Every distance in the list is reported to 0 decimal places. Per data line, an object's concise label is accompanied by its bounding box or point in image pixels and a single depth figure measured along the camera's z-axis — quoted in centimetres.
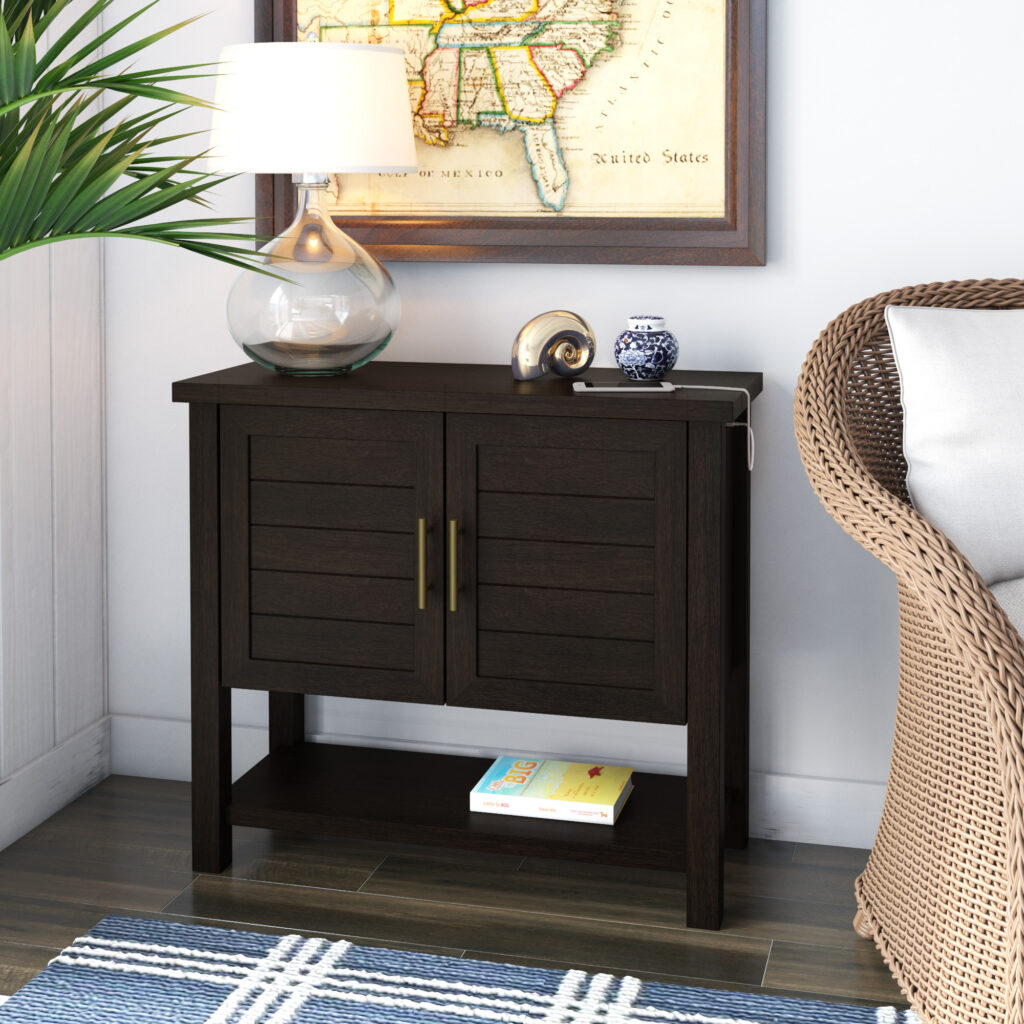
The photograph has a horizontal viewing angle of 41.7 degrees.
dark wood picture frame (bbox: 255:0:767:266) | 226
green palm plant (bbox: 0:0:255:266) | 157
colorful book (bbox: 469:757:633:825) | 221
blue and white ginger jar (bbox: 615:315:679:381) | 216
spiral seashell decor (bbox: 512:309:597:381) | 216
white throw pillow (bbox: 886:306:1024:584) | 180
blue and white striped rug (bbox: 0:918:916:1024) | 183
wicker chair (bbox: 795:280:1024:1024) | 151
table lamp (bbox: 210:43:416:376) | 210
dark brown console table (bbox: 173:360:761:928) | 203
